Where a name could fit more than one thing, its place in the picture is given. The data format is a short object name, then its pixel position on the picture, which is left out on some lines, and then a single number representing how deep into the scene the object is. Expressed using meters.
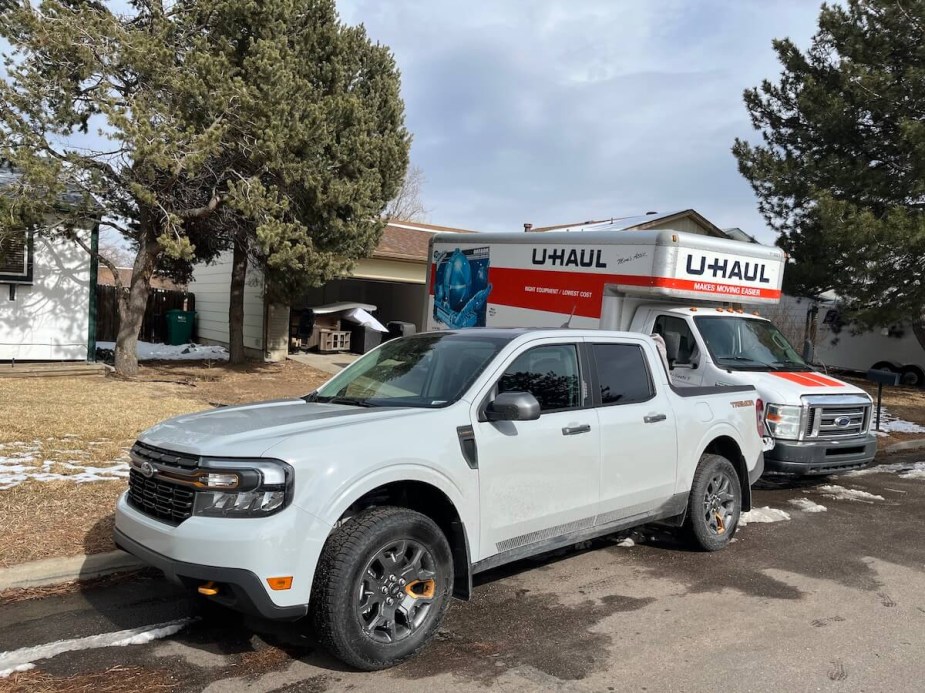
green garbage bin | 22.30
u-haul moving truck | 7.74
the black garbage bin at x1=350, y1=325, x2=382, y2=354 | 21.66
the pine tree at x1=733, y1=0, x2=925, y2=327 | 15.20
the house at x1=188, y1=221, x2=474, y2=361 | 19.00
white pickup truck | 3.39
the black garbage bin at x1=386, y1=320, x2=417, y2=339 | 20.75
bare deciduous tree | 50.25
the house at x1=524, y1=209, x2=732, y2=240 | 24.44
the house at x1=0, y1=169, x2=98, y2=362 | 13.34
